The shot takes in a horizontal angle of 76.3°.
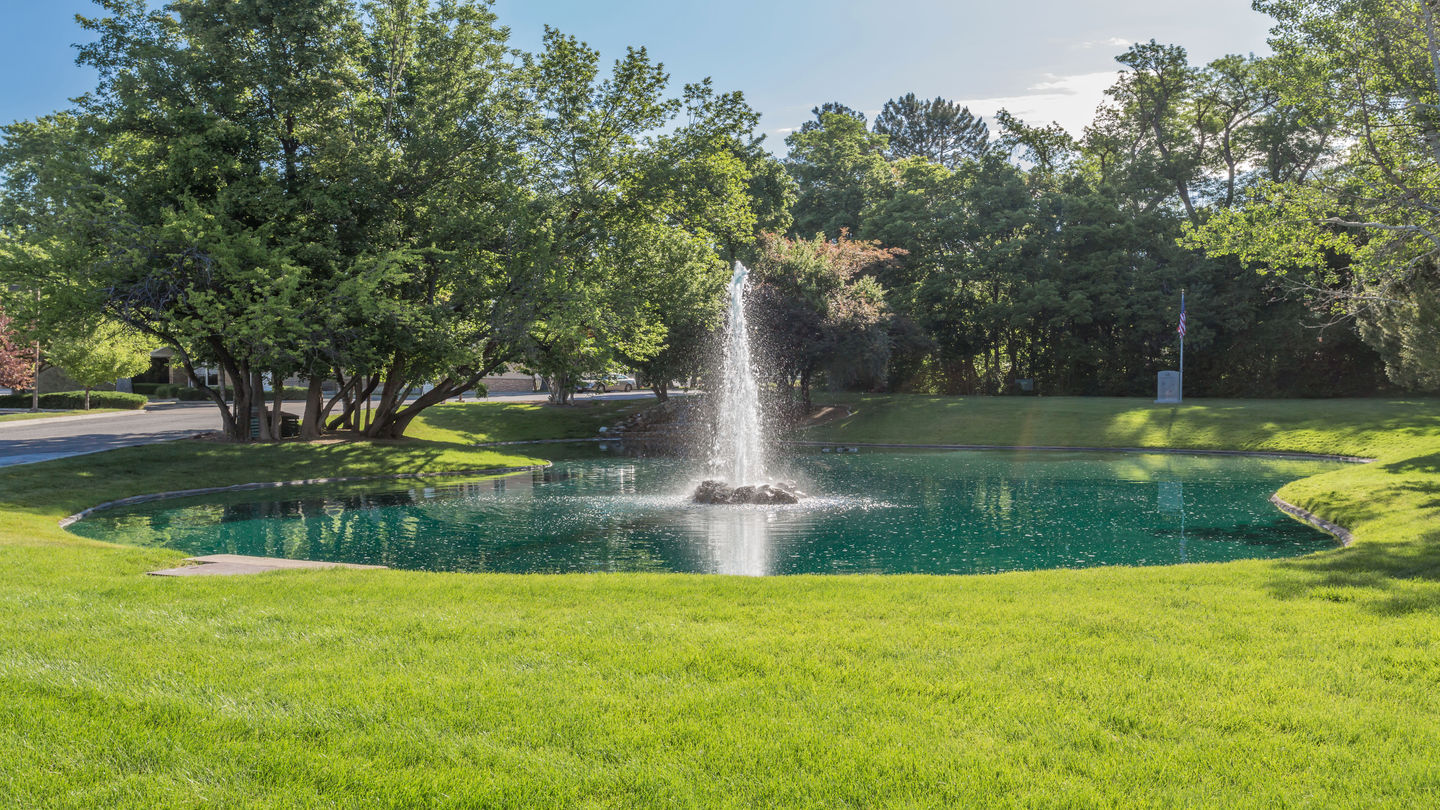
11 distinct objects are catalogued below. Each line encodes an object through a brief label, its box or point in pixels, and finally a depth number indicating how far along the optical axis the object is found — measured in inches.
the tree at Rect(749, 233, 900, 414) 1467.8
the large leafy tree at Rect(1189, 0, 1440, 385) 633.6
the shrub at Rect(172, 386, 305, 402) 1871.3
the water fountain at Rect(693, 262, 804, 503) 711.7
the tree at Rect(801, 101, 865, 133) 3076.0
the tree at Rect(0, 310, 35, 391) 1518.2
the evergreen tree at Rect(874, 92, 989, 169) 3102.9
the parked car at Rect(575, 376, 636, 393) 2357.3
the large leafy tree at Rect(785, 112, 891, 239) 1974.7
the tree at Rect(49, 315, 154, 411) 1361.3
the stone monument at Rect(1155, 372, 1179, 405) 1486.2
